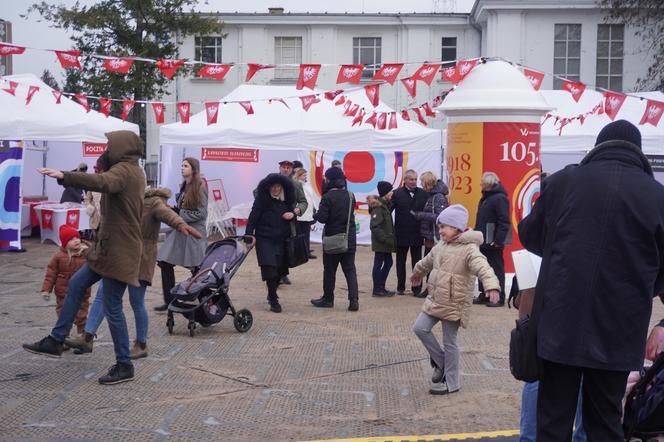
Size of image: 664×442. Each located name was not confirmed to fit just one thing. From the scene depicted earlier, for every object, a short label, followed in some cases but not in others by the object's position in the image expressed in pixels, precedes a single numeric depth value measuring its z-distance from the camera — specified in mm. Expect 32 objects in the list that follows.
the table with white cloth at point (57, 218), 17953
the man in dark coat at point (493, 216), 11063
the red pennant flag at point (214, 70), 15156
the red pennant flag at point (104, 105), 18797
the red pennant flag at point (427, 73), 15000
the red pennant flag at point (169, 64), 14773
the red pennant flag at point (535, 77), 15305
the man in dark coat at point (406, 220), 12078
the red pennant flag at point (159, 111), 19031
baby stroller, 8852
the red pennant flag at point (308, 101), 17688
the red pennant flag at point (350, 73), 15093
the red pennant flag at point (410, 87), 15540
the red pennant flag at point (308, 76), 15195
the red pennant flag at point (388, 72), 14852
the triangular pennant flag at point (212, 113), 18061
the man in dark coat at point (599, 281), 3750
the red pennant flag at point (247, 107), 18703
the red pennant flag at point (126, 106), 18450
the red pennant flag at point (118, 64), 15102
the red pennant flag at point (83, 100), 17703
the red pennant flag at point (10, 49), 13385
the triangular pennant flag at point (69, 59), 14250
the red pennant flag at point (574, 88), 15393
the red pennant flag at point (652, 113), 16005
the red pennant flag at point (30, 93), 16859
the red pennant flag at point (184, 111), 18188
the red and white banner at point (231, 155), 19172
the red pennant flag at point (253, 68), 15094
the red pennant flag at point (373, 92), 16828
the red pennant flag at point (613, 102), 15656
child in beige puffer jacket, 6645
